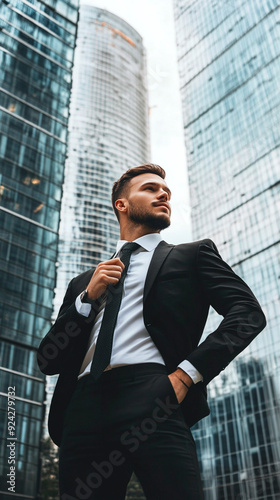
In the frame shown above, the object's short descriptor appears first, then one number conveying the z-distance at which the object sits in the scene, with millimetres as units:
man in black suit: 2199
